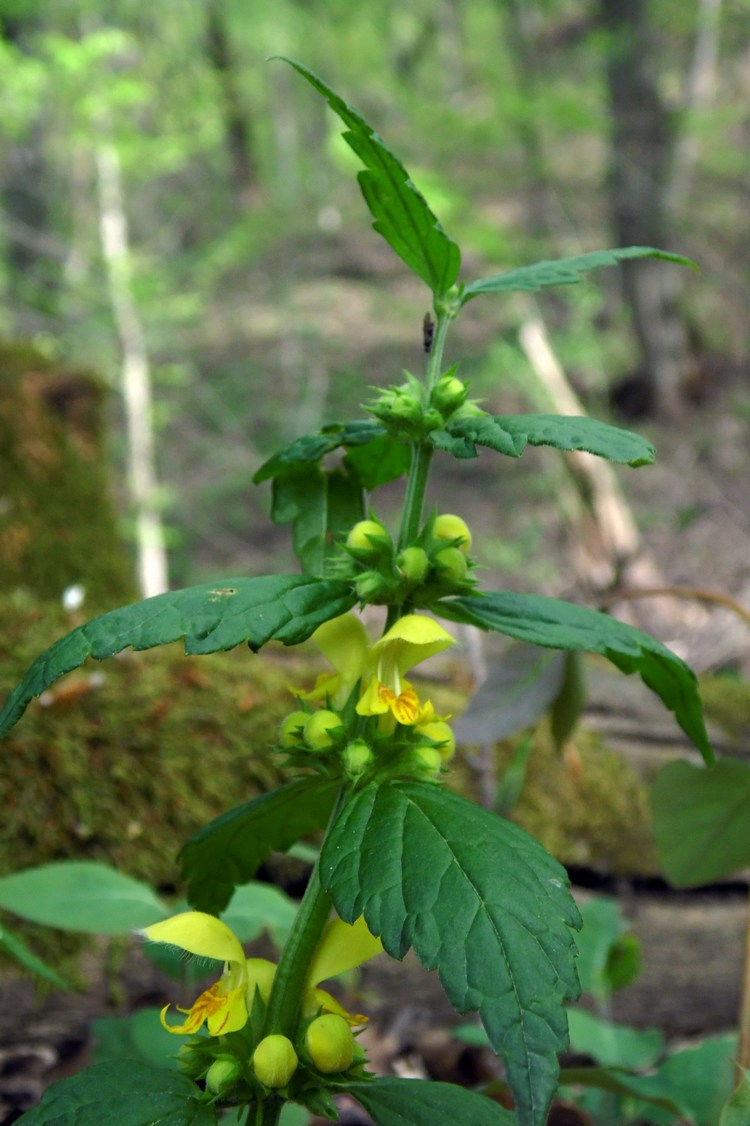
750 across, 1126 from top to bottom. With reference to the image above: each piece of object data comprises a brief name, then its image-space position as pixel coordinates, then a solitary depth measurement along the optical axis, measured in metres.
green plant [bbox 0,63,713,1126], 0.28
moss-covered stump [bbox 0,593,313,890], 0.50
